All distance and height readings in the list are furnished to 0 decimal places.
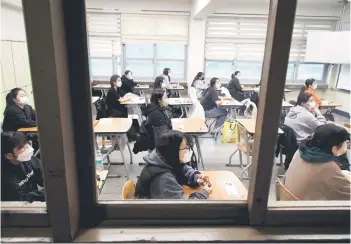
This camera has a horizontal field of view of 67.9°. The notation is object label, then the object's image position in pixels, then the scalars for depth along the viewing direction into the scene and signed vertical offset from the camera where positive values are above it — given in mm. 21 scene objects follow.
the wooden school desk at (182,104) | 5262 -870
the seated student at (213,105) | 5258 -904
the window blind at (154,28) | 7305 +839
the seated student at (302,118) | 3561 -741
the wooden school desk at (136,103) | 5215 -888
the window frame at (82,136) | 607 -202
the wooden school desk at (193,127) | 3385 -884
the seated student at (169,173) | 1682 -764
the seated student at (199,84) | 6816 -614
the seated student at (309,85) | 5406 -426
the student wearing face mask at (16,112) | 3483 -775
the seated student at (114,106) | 4699 -865
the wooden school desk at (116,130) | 3297 -905
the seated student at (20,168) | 1764 -846
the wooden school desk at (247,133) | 3320 -882
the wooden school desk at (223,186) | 1788 -887
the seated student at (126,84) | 6473 -658
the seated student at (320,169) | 1723 -701
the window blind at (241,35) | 7484 +746
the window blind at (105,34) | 7215 +627
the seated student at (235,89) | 6918 -713
